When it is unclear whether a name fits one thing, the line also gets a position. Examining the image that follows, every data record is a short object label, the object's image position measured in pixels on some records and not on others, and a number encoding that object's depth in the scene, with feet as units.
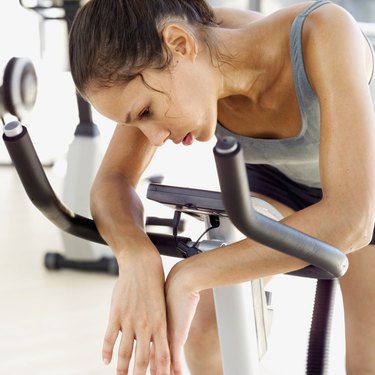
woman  5.46
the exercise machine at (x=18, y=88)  9.31
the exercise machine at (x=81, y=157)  12.05
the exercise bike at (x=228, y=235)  4.72
